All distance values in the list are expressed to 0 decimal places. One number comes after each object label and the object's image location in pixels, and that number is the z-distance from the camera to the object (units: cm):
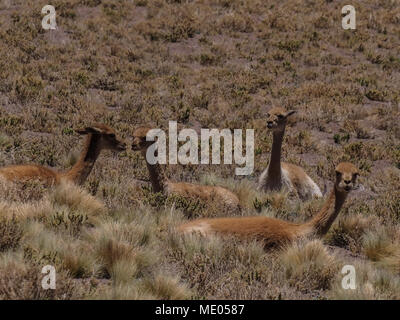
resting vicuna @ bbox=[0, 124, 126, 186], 1564
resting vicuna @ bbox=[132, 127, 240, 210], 1789
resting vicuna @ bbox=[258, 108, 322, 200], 2108
